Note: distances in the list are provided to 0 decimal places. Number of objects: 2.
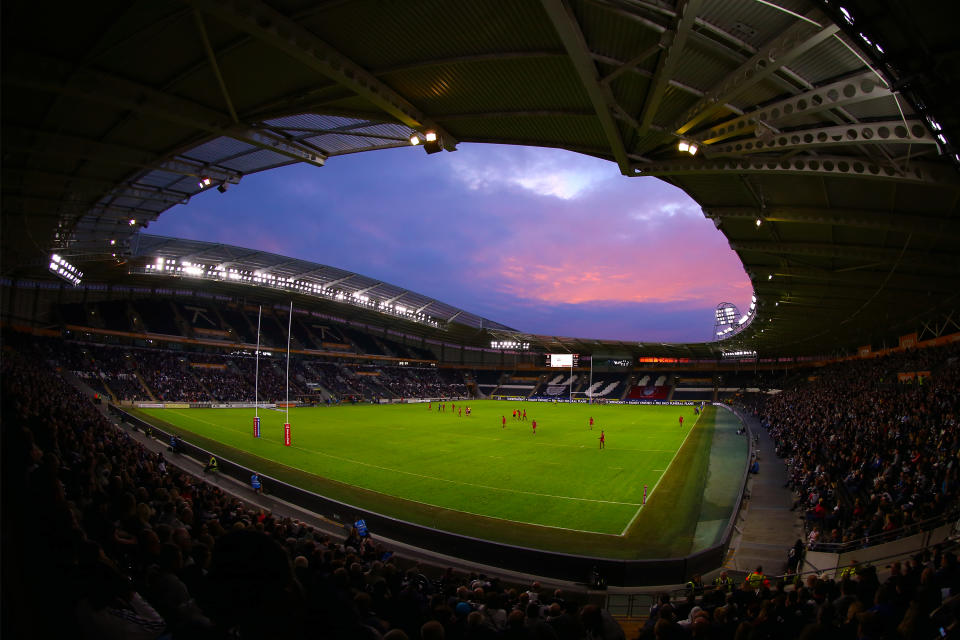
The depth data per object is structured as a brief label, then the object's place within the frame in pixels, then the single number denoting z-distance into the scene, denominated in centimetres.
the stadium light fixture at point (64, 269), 3445
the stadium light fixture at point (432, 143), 1245
